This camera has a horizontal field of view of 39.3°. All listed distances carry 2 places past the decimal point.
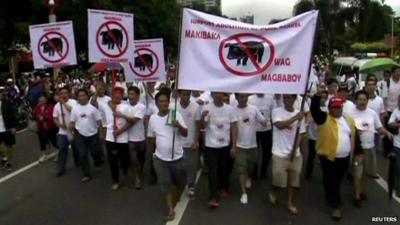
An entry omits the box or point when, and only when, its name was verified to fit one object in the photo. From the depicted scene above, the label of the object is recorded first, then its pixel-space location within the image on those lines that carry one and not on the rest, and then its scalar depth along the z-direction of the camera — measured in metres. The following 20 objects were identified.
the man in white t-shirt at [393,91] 11.14
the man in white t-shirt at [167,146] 6.92
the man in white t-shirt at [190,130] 7.83
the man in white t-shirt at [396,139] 7.43
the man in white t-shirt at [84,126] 9.28
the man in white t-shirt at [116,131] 8.49
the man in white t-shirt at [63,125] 9.70
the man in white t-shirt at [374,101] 9.26
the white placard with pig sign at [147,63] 11.16
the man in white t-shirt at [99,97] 9.74
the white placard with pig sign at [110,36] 9.93
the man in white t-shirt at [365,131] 7.49
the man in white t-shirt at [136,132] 8.55
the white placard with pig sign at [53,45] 10.70
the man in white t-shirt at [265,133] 8.98
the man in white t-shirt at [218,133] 7.54
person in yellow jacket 6.86
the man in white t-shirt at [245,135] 7.80
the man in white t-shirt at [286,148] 7.01
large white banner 6.59
